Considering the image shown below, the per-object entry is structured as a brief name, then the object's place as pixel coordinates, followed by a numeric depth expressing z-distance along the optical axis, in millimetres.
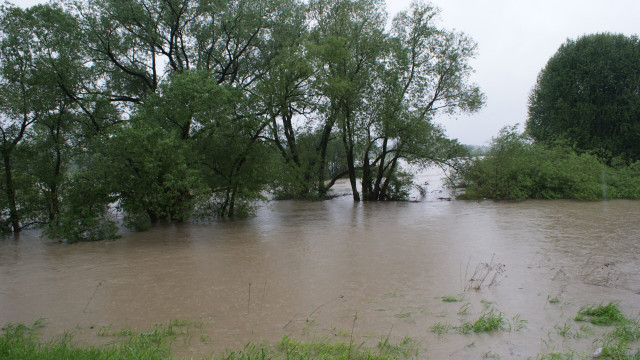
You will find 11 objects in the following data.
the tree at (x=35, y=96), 15312
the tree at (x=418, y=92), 22078
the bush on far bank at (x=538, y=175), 21234
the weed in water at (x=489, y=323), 5418
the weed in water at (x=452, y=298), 6732
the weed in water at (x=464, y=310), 6061
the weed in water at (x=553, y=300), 6480
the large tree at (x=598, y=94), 29641
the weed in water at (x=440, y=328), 5422
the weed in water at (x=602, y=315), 5520
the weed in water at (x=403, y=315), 6102
